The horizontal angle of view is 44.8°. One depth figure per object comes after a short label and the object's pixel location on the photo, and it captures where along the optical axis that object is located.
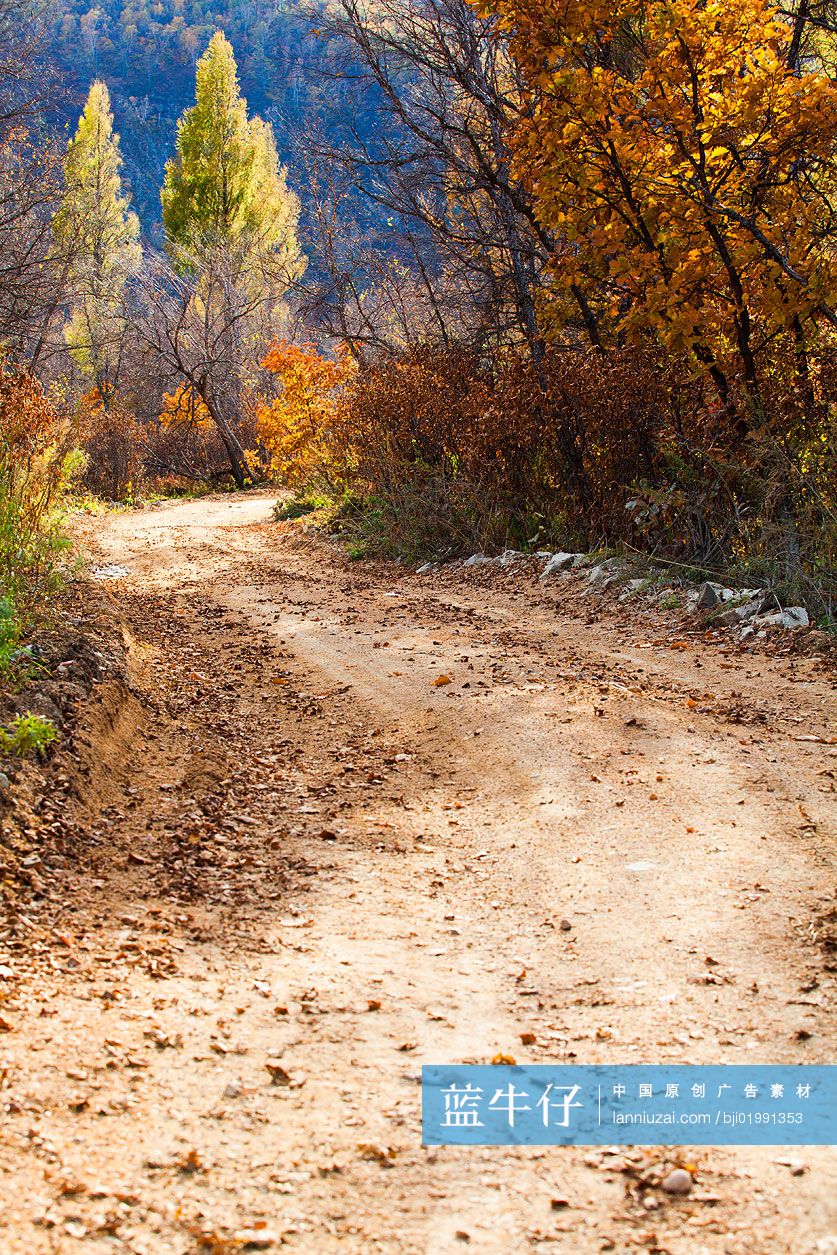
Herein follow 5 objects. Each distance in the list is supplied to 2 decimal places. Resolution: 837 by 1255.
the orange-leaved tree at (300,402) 19.05
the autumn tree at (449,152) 10.94
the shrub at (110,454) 22.94
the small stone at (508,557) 10.17
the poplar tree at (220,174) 37.41
